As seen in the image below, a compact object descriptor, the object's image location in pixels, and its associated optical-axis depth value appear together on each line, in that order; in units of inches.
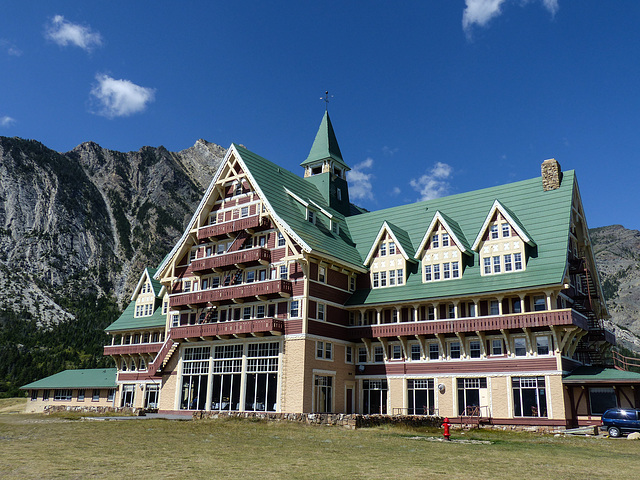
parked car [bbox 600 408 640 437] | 1284.9
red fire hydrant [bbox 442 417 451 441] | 1059.2
